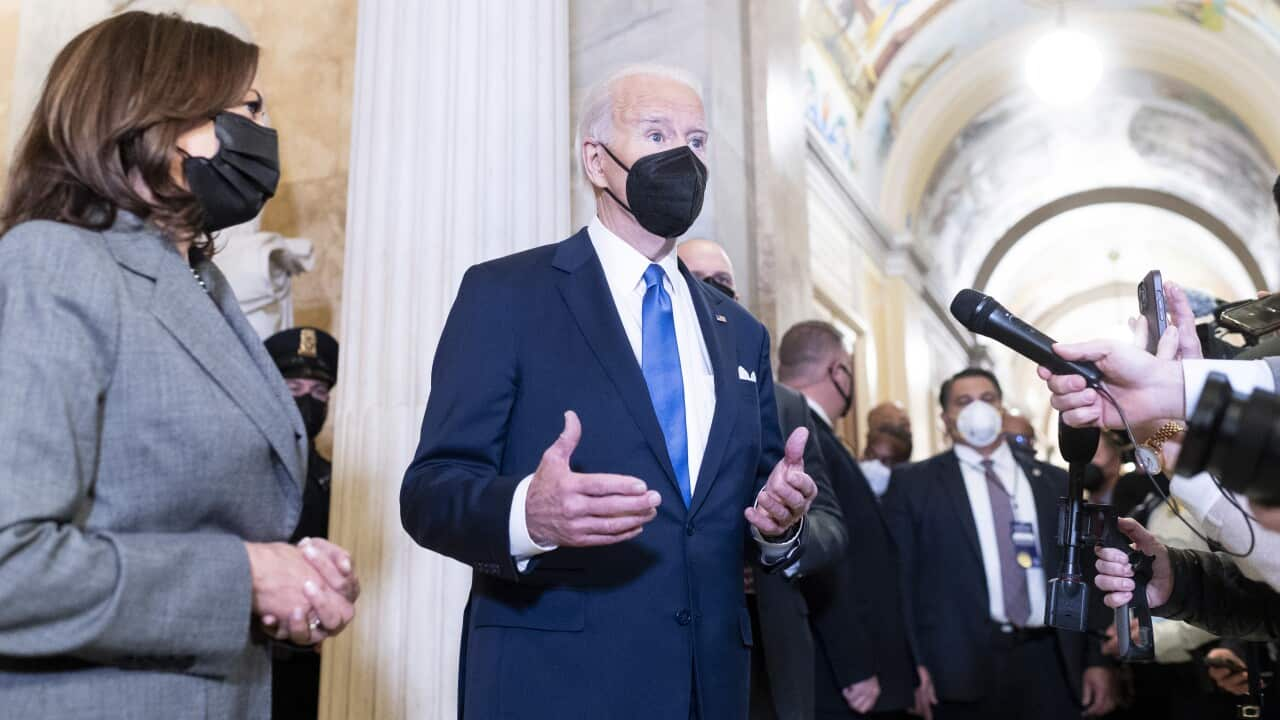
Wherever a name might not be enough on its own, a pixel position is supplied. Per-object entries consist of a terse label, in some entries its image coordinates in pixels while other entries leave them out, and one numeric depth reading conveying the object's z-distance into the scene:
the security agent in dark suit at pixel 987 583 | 5.07
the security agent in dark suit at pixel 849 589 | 4.16
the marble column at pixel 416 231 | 3.40
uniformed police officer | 3.99
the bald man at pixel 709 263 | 3.99
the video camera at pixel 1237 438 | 1.38
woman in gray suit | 1.66
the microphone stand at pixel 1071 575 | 2.60
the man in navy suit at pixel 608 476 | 2.17
